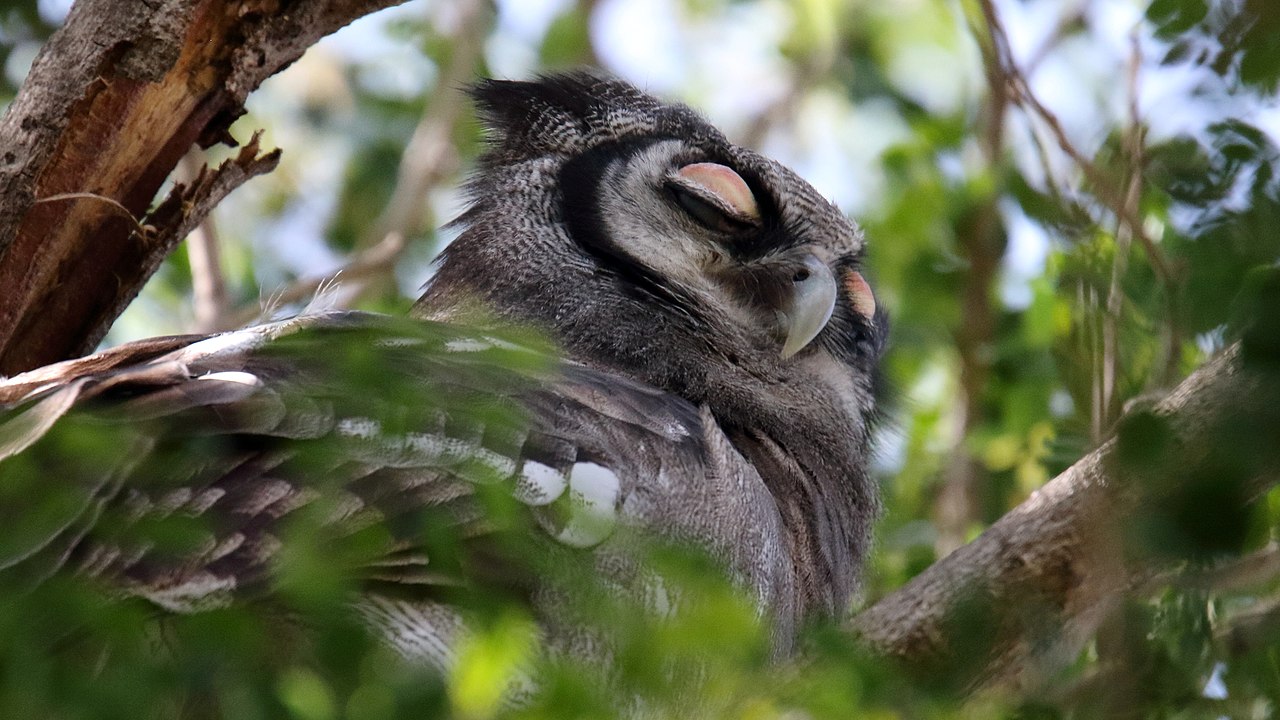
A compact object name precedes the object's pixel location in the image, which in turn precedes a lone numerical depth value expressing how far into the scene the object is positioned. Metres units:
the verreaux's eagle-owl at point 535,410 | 4.97
